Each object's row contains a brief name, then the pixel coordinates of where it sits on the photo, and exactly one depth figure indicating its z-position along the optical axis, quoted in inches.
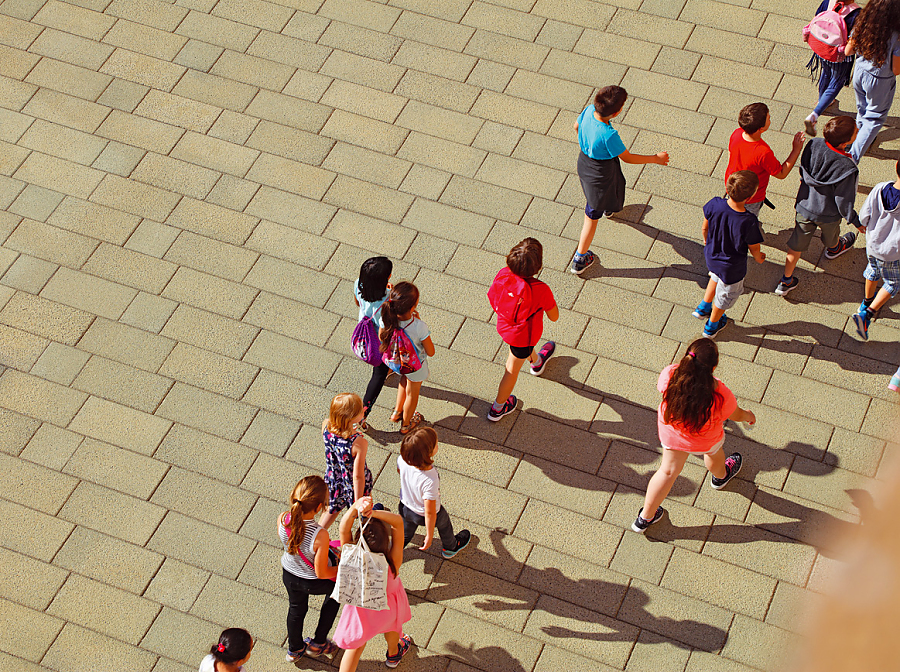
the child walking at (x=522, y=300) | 243.3
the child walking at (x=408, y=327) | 234.8
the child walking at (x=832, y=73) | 319.3
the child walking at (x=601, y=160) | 272.8
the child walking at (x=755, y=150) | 270.7
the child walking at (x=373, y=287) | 241.8
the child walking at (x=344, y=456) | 218.8
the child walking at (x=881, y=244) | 267.9
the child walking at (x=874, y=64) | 300.4
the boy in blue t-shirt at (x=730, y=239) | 257.1
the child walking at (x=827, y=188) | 271.6
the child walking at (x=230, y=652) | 188.2
